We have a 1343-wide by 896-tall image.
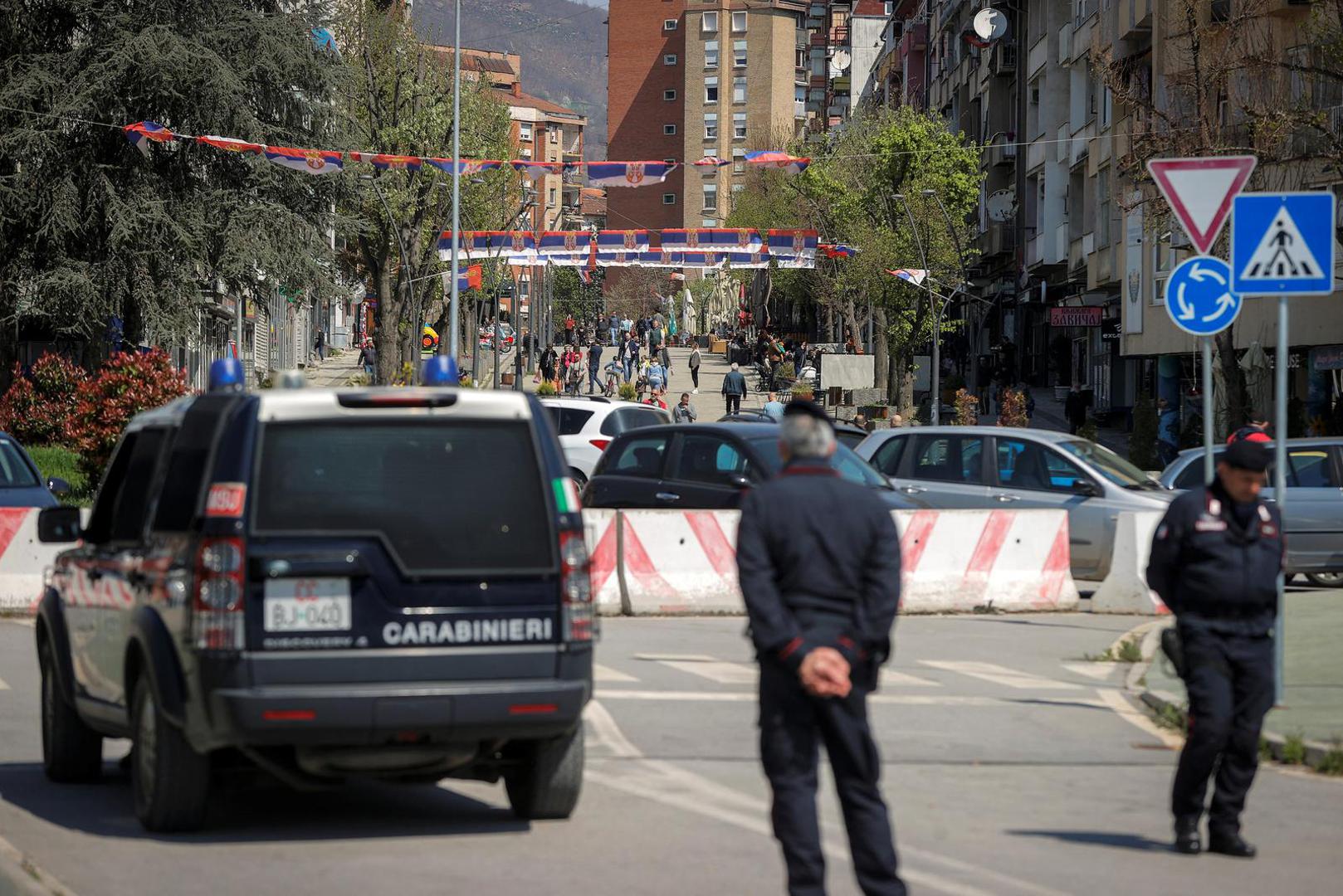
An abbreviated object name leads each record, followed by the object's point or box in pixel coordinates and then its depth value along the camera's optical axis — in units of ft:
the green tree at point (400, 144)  192.13
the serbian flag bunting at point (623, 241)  201.67
